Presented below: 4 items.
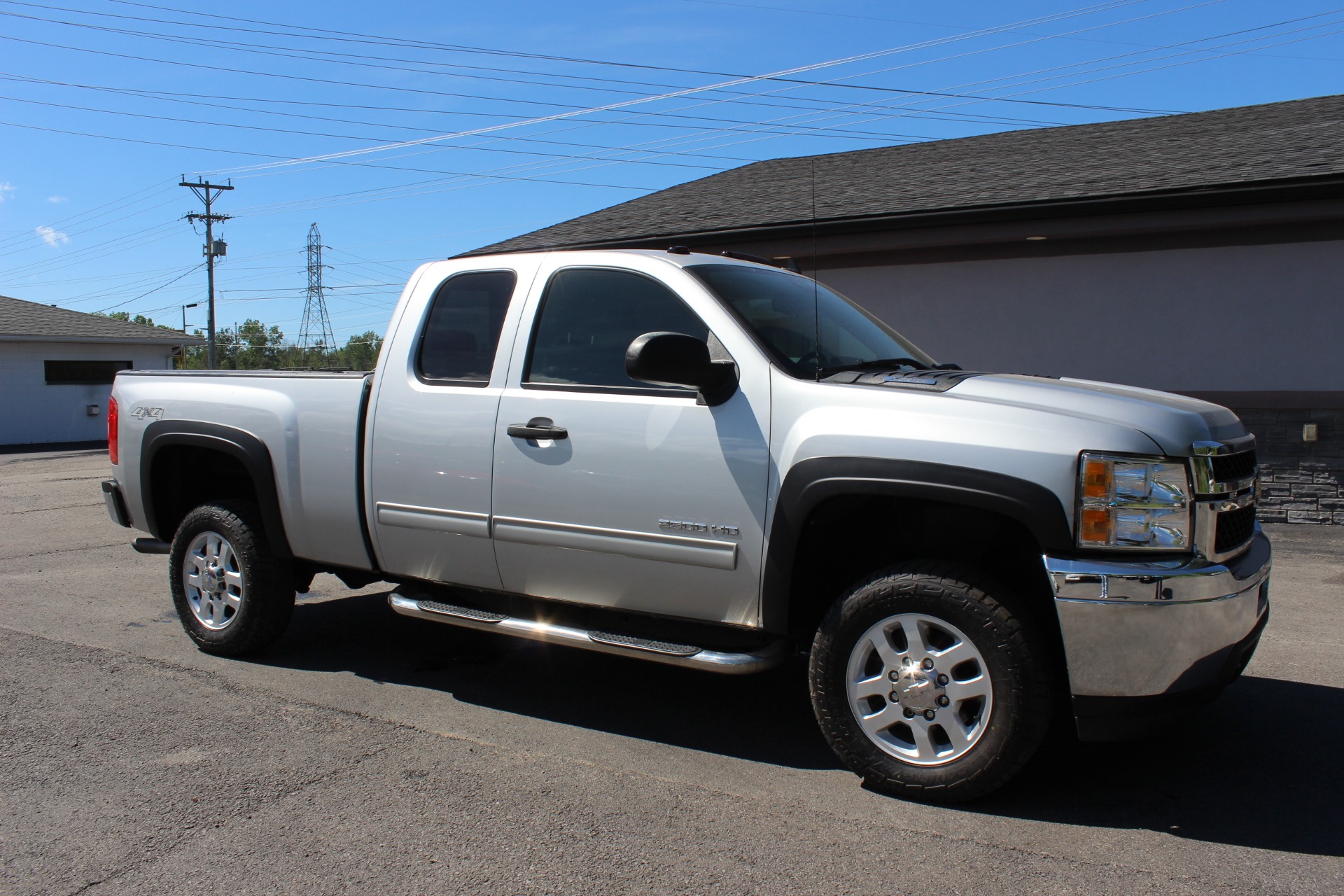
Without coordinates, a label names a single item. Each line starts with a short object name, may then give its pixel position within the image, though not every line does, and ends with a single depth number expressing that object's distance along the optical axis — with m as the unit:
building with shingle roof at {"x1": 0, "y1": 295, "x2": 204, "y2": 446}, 27.44
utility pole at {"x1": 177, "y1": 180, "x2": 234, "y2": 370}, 49.16
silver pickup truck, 3.21
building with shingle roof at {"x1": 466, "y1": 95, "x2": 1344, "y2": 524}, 9.71
